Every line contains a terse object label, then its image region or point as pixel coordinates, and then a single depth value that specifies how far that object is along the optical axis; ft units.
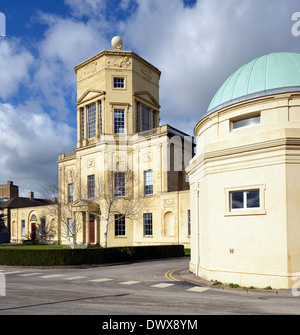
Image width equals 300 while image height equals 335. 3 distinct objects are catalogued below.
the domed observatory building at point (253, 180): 43.73
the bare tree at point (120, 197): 115.55
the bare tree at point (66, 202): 115.24
